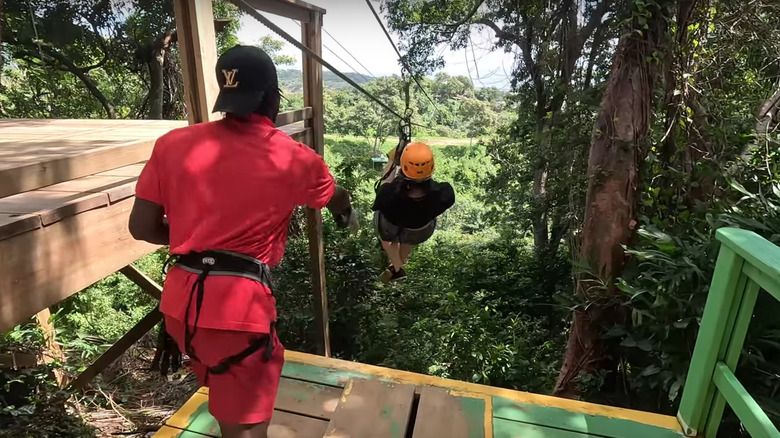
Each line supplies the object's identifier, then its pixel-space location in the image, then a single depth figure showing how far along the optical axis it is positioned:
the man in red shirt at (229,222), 1.54
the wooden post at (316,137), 3.78
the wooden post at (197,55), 2.24
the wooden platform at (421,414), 2.15
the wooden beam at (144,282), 4.86
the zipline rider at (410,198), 3.20
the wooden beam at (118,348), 4.13
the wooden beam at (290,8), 2.90
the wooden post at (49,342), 5.00
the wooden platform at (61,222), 1.72
